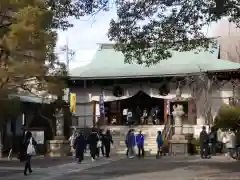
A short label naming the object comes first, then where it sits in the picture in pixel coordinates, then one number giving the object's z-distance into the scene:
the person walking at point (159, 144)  27.51
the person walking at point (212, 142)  28.12
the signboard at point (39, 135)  31.64
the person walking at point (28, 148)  17.98
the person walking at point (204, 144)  26.00
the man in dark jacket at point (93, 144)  24.78
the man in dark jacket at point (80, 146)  23.30
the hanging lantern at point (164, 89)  36.47
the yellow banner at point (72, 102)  33.92
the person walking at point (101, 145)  27.08
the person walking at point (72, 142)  30.02
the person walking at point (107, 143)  27.30
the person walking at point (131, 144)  27.17
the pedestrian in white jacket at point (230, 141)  26.39
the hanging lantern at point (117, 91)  37.94
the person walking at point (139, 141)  27.31
